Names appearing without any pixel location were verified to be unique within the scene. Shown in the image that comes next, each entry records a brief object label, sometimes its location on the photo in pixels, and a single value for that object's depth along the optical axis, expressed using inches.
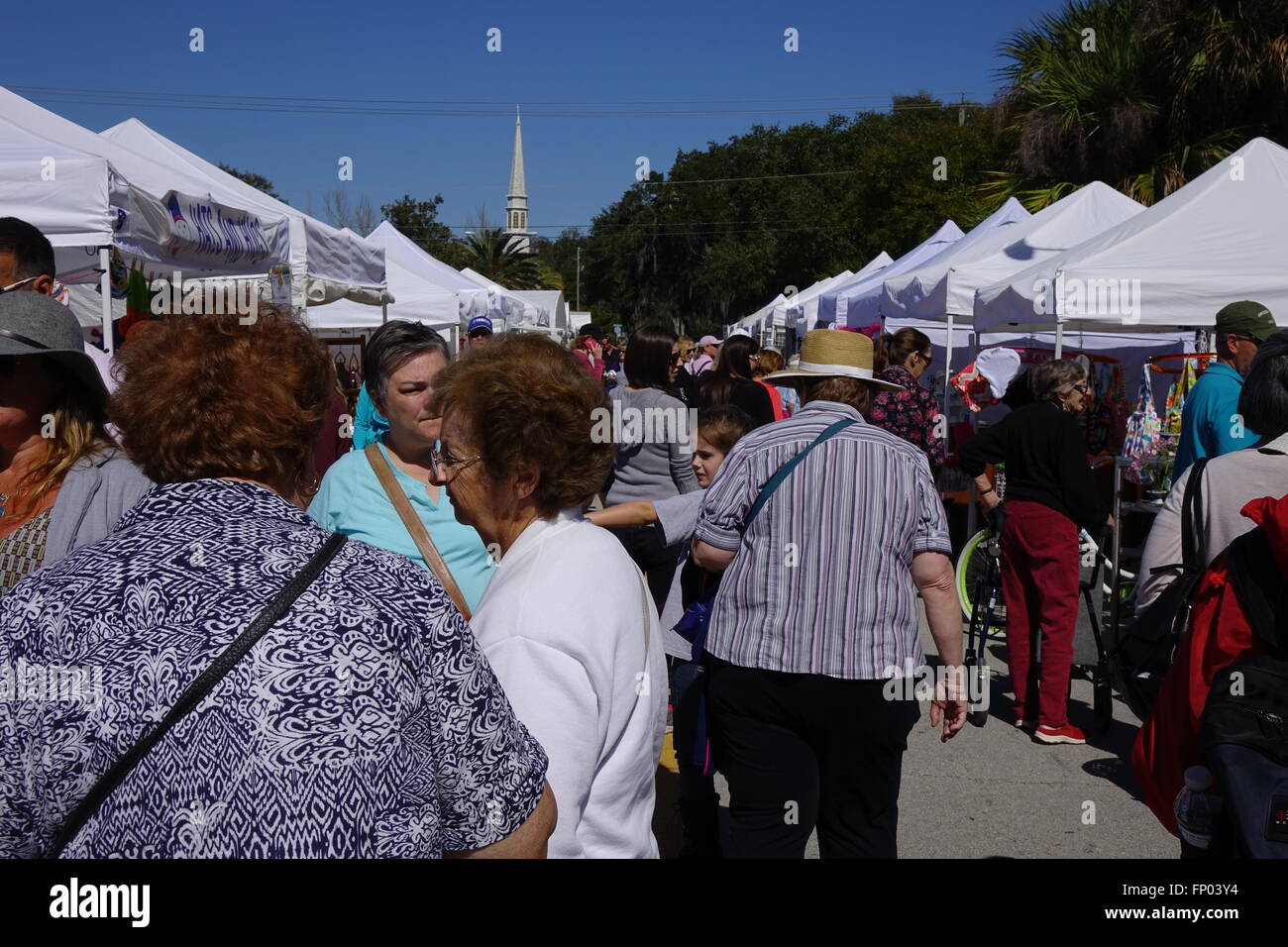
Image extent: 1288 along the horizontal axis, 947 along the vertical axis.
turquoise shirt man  202.2
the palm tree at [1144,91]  585.9
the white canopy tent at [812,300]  719.7
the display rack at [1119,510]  247.4
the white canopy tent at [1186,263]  270.7
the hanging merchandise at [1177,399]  286.8
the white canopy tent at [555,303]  1264.8
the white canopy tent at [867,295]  583.9
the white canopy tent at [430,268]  597.3
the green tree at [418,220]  2167.8
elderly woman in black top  216.2
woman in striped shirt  118.6
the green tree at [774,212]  1509.6
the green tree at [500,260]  2640.3
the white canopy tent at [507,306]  677.9
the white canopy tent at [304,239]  291.1
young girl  150.6
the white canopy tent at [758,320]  1032.8
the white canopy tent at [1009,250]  391.2
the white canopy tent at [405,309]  512.7
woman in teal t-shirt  117.8
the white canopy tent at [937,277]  430.9
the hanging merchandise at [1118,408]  331.3
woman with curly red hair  50.0
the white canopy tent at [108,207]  185.0
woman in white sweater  70.6
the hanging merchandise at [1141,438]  274.2
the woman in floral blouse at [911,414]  300.7
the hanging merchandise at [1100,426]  317.1
